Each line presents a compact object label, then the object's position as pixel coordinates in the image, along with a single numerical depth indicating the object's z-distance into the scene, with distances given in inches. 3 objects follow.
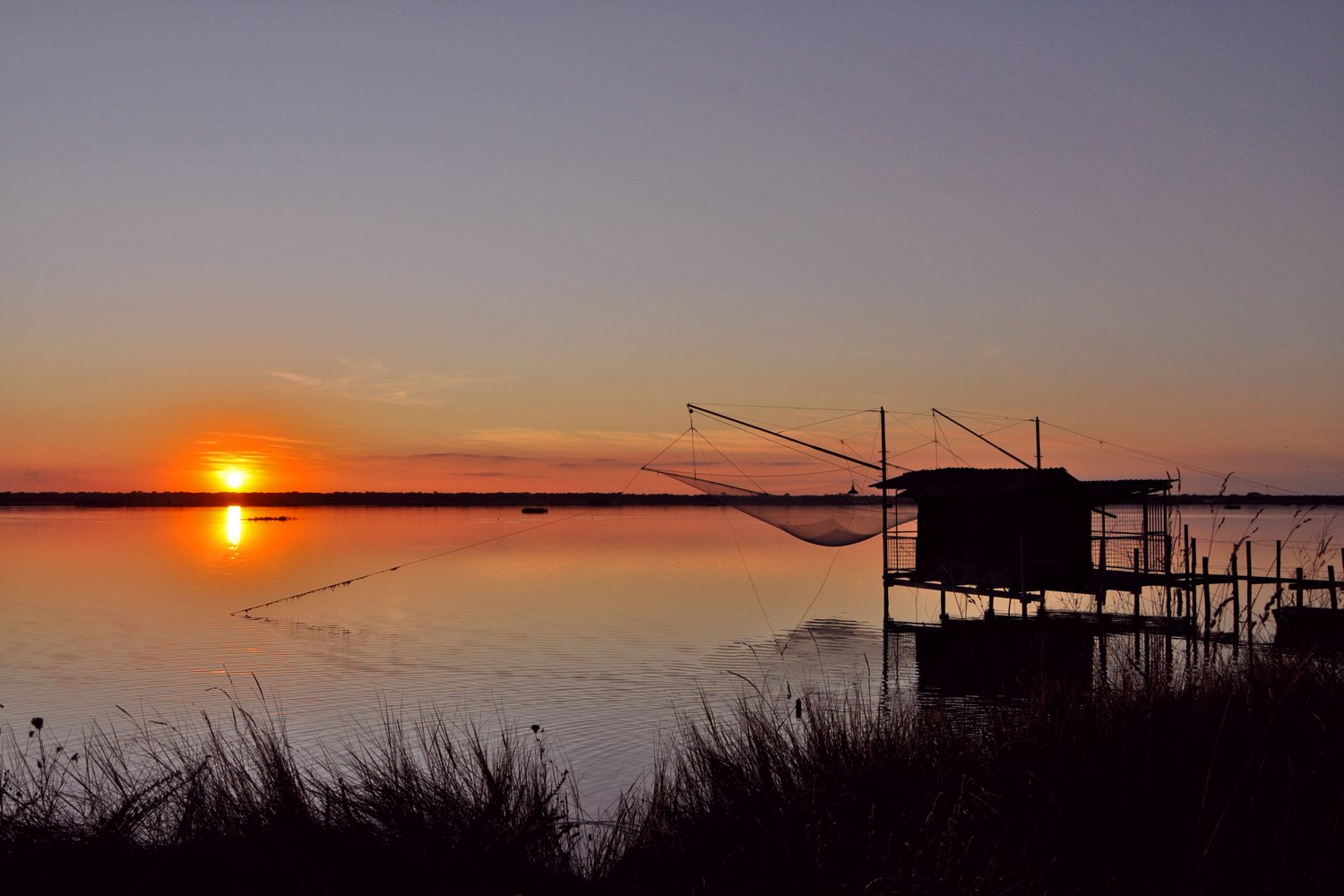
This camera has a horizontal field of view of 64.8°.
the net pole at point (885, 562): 1103.2
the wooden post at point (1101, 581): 831.4
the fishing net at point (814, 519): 1048.8
